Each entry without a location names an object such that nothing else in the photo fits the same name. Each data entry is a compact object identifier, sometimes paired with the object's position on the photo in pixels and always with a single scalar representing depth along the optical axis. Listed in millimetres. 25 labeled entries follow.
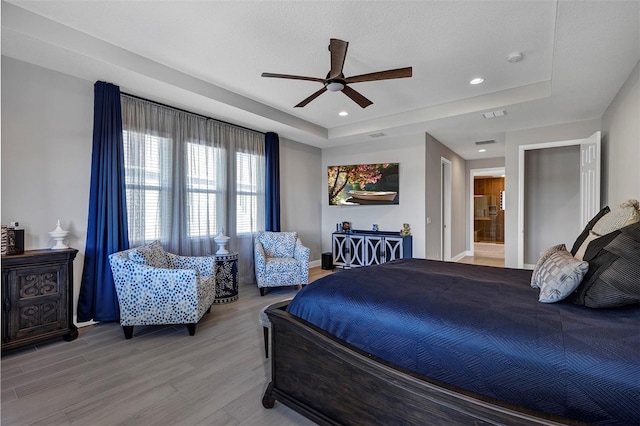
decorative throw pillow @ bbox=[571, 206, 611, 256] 2084
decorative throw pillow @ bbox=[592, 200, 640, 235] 1651
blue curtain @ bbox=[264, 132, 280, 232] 5197
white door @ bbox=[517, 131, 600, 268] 3768
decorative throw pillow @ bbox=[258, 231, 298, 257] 4824
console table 5219
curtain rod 3534
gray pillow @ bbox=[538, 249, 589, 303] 1368
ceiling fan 2291
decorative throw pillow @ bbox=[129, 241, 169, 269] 2941
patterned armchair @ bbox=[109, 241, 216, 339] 2848
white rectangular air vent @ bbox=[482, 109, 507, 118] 3926
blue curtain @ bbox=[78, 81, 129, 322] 3121
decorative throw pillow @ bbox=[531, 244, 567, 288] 1724
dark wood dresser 2473
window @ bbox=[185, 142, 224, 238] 4129
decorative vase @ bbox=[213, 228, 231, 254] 4125
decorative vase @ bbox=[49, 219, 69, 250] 2841
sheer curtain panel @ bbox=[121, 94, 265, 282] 3547
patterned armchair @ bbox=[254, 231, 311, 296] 4297
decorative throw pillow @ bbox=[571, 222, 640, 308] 1237
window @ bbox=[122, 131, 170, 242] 3467
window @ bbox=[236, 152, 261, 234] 4820
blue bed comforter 997
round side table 3957
